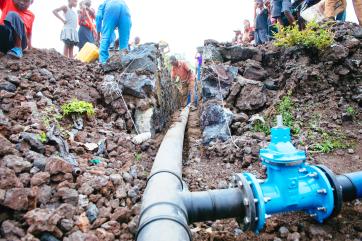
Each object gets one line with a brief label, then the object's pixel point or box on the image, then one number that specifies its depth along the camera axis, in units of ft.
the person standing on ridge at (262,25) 22.59
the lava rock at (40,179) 6.11
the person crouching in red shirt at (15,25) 12.84
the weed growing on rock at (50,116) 9.00
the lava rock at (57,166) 6.63
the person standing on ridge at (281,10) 17.62
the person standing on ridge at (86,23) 21.74
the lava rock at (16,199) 5.27
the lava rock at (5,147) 6.34
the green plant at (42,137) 7.69
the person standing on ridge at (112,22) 17.10
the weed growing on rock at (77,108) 10.68
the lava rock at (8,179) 5.49
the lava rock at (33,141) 7.24
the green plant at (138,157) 10.19
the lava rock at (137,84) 13.69
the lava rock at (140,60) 14.88
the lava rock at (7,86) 10.41
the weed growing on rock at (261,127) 12.03
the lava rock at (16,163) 6.16
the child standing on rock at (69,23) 19.54
